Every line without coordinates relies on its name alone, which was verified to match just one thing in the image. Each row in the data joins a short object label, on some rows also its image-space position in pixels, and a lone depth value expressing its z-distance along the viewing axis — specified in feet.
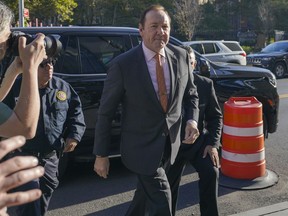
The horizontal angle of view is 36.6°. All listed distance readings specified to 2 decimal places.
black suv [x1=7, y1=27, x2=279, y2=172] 16.46
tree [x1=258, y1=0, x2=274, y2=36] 143.13
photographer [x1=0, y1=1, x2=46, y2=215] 6.16
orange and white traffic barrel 16.56
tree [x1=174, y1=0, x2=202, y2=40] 126.62
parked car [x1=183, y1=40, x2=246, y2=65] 57.52
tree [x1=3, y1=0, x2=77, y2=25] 55.21
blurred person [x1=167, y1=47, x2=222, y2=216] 12.31
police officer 10.65
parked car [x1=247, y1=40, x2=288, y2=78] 59.98
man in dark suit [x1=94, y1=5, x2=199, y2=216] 10.34
